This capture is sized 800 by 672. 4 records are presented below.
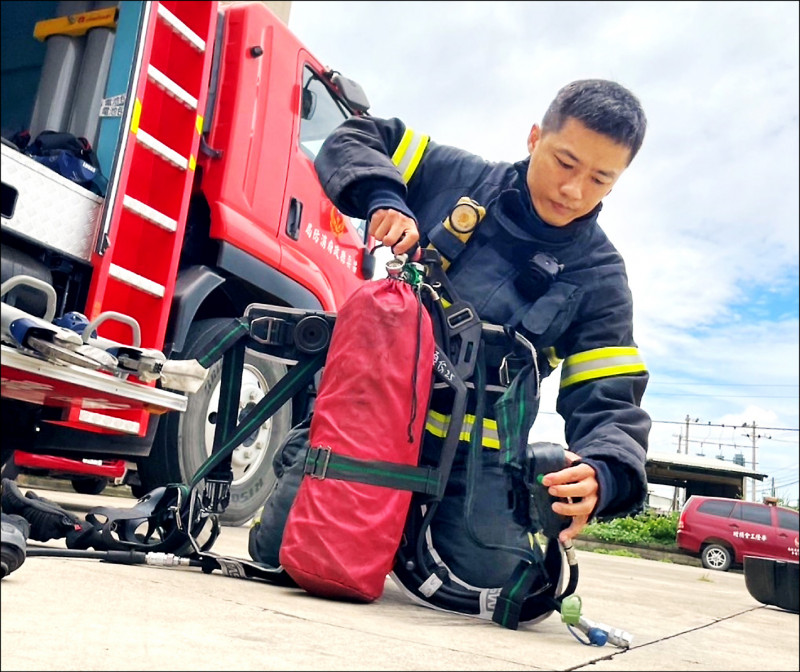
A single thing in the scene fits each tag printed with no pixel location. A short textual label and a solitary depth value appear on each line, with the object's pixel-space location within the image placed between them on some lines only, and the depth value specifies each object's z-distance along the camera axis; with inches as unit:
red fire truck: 83.0
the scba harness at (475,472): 54.6
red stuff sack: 53.7
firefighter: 52.8
